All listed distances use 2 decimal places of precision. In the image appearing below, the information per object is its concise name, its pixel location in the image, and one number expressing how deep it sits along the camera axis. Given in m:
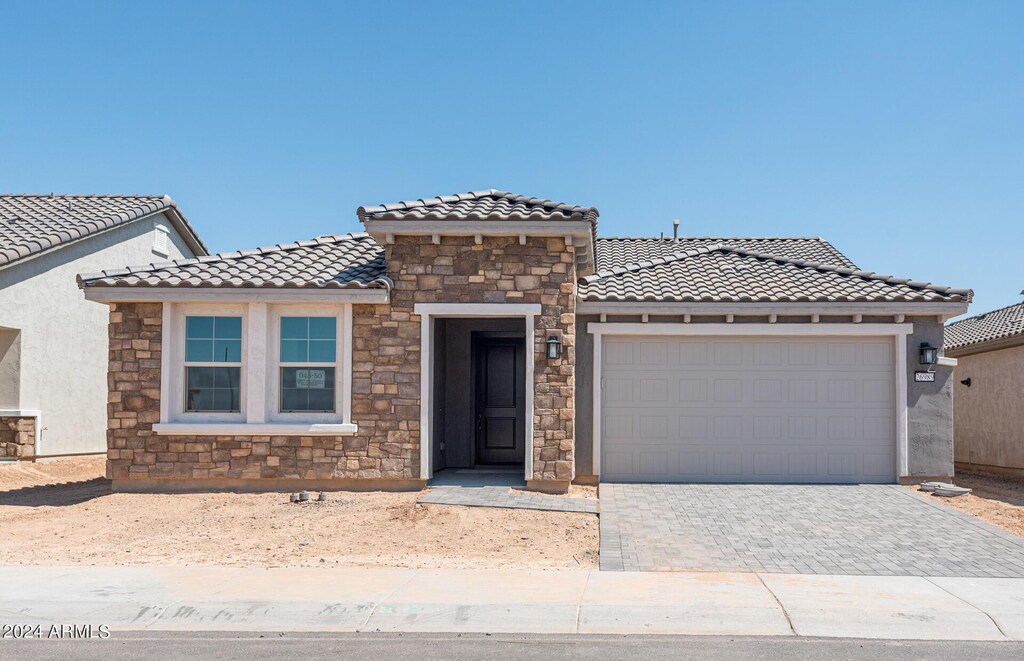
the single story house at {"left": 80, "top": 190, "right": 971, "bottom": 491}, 12.12
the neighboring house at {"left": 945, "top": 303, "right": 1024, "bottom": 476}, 16.83
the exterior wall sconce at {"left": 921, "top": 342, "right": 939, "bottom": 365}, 12.97
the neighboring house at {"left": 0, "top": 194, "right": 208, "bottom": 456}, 16.62
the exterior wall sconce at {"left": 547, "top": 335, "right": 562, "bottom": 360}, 12.05
